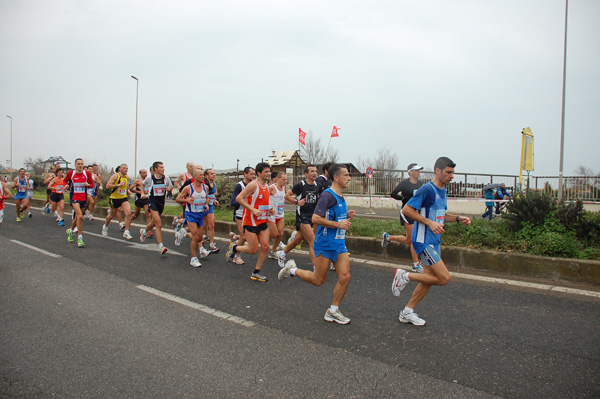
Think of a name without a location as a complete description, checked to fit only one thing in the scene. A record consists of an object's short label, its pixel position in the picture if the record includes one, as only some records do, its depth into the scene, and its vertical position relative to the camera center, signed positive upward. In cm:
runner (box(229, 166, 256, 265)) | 828 -4
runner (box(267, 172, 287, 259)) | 774 -30
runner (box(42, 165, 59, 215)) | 1592 +18
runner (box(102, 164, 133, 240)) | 1109 -36
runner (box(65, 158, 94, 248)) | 999 -19
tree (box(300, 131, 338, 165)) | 4888 +422
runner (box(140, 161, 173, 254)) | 882 -10
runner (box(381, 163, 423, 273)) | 726 +3
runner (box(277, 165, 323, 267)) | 686 -23
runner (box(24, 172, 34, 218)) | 1516 -32
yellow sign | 1044 +120
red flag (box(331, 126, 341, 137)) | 2288 +333
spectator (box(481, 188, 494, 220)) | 1489 -35
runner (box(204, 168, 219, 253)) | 840 -35
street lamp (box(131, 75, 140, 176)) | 3327 +748
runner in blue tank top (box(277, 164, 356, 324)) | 449 -52
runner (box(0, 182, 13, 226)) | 902 -32
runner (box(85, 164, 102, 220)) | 1457 -51
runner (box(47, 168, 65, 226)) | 1442 -45
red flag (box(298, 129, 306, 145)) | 2516 +339
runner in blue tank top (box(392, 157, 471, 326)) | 439 -44
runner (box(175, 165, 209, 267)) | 760 -36
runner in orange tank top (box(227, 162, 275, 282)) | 645 -45
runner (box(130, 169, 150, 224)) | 1101 -26
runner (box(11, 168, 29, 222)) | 1474 -53
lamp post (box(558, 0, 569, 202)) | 1241 +250
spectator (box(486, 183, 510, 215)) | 1655 +7
